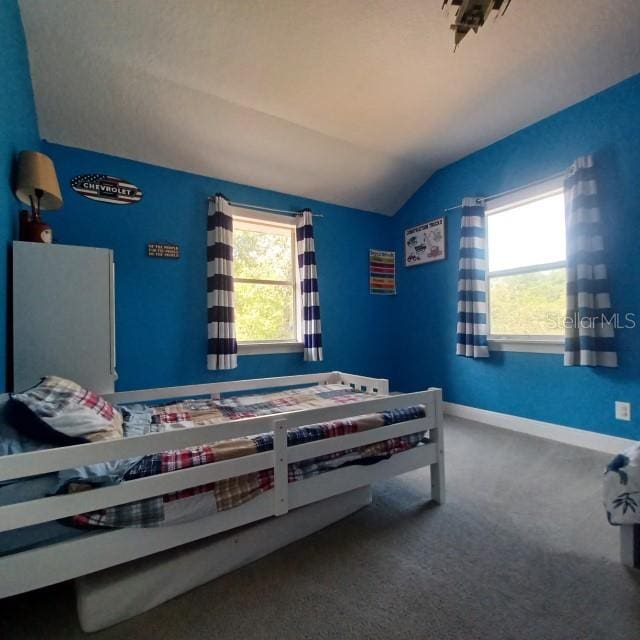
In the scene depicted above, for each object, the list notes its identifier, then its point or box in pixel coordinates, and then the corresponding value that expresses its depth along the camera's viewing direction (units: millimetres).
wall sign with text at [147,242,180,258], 2715
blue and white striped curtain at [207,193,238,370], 2857
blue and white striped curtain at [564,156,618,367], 2297
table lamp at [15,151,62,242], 1746
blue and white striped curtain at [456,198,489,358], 3041
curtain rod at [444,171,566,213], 2582
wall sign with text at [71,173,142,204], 2477
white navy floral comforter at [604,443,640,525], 1208
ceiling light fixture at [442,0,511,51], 1304
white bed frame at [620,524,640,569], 1263
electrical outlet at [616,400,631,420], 2258
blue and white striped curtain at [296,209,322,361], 3307
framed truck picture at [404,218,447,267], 3508
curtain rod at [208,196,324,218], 3092
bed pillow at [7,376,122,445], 1059
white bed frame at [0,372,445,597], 901
